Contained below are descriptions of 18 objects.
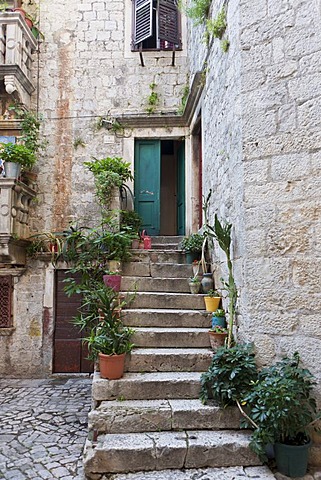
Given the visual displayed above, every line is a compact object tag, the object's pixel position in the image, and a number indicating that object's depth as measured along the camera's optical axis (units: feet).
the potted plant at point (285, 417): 7.90
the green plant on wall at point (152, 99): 20.93
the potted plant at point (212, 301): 12.76
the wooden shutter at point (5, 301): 18.92
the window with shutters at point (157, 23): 20.62
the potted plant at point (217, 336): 11.03
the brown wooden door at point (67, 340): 18.99
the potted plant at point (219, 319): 11.73
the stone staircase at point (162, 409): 8.13
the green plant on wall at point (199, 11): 15.12
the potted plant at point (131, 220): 19.87
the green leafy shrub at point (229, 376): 9.05
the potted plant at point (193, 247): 15.74
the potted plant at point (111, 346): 9.95
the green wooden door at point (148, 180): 21.43
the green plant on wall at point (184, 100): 20.57
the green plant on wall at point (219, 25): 12.36
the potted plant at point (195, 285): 14.06
